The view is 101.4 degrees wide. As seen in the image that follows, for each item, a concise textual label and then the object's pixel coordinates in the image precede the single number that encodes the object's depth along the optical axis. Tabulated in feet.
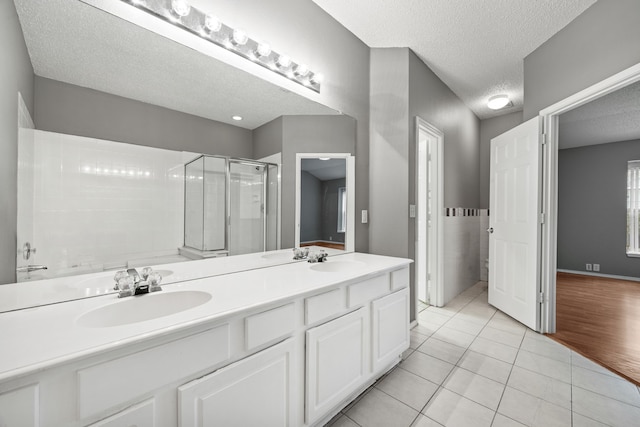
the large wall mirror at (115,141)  3.11
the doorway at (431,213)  9.77
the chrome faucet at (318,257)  5.85
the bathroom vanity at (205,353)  2.06
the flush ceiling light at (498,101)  11.16
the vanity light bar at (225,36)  4.06
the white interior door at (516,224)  8.01
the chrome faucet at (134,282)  3.38
